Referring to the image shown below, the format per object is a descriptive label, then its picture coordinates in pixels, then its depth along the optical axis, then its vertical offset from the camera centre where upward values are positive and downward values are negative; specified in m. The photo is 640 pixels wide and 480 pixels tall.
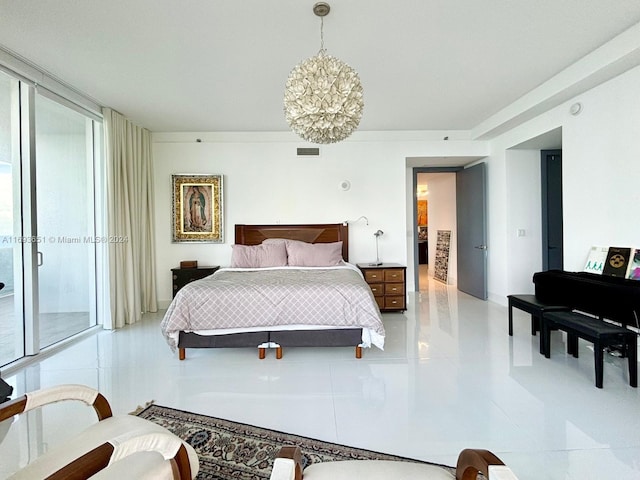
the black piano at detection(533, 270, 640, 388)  2.31 -0.71
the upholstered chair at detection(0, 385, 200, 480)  0.87 -0.75
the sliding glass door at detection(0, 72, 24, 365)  2.88 +0.12
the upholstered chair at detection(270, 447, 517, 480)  0.89 -0.80
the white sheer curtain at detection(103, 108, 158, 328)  4.01 +0.29
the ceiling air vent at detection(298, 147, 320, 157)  5.04 +1.42
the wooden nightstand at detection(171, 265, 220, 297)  4.60 -0.53
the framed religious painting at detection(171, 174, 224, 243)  4.94 +0.50
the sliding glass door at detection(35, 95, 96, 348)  3.29 +0.23
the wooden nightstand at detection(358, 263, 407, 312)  4.47 -0.71
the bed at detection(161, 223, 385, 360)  2.84 -0.73
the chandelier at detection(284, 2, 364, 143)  1.94 +0.91
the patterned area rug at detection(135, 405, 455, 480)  1.56 -1.16
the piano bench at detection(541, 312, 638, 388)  2.28 -0.78
